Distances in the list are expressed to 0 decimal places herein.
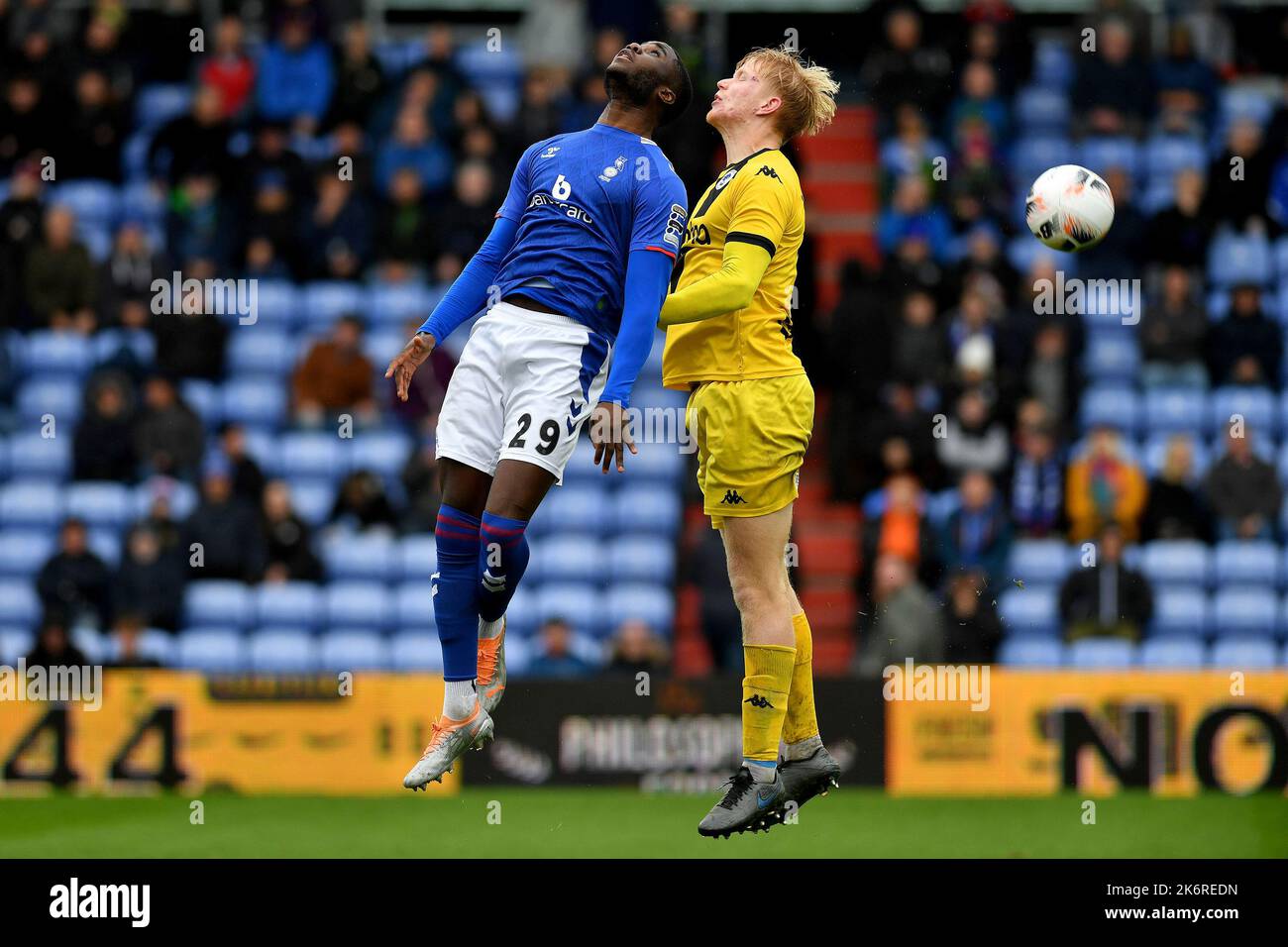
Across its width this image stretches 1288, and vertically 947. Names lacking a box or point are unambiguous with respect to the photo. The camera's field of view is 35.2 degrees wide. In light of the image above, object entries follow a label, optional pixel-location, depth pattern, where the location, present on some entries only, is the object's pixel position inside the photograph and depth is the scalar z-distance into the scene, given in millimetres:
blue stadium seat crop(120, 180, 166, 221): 14541
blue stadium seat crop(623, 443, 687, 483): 12102
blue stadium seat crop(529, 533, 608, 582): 12195
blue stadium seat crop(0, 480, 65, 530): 13898
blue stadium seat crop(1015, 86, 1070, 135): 11625
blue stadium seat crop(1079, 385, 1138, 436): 12766
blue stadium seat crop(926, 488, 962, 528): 10930
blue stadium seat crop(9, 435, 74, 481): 14195
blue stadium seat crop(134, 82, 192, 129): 14883
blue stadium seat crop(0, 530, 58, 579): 13578
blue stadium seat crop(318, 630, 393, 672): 12797
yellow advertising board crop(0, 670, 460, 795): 12789
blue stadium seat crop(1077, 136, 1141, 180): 11695
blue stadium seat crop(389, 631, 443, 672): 12773
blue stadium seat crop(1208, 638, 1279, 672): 12797
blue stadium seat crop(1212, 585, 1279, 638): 12852
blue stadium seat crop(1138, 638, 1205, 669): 12758
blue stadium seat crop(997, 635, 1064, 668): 12602
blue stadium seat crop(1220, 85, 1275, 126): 13617
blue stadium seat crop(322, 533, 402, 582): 12500
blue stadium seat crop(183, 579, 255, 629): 13109
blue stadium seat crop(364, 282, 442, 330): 12352
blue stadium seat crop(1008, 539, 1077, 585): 12094
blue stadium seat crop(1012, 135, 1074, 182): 10641
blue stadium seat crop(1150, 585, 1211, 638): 12789
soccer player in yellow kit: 7531
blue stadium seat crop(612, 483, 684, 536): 12023
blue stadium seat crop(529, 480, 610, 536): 11836
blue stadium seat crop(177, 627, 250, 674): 13141
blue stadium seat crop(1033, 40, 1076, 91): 12320
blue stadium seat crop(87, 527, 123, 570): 13500
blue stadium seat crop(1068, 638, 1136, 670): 12664
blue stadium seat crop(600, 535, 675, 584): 12086
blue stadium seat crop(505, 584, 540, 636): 12688
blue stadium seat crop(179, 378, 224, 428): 13742
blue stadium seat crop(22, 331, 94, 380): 14281
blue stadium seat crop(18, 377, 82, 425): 14188
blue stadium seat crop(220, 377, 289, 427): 13541
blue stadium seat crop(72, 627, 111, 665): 13203
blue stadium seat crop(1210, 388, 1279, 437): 13180
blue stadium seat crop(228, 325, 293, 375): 13492
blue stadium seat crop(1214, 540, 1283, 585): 12859
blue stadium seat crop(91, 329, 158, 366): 14008
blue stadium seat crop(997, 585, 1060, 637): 12445
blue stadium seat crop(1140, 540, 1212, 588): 12820
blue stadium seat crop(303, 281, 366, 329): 12789
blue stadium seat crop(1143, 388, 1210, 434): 13102
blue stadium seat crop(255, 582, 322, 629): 12875
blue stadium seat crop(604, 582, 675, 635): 12391
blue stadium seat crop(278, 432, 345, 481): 13297
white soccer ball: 7848
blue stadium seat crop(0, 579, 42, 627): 13367
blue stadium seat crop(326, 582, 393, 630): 12641
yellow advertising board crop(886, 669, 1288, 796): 12680
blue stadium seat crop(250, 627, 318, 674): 12945
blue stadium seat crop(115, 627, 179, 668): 13156
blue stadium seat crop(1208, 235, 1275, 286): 12625
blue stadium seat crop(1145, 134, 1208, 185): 12383
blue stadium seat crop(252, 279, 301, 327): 13086
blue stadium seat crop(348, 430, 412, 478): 12633
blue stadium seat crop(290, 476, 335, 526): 13109
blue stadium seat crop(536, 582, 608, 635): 12531
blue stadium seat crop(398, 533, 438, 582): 12422
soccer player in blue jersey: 7406
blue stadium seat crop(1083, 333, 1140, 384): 12914
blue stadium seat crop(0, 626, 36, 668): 13242
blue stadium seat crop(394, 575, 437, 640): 12547
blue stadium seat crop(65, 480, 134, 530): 13805
